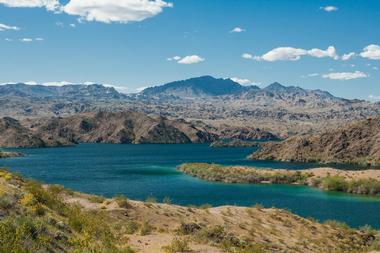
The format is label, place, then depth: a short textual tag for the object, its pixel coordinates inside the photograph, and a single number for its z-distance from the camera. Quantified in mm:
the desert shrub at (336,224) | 52938
